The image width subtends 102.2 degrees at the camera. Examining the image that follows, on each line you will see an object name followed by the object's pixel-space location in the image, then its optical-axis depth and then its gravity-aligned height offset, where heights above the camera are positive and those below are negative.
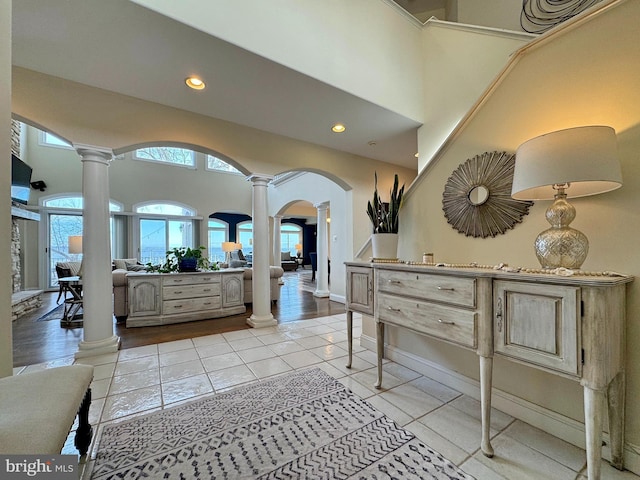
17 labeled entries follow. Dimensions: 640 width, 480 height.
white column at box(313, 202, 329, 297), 6.07 -0.66
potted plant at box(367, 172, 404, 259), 2.40 +0.13
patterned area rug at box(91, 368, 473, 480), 1.33 -1.20
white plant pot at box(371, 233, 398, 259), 2.39 -0.05
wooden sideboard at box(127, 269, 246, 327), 4.00 -0.92
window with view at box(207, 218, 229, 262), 10.64 +0.18
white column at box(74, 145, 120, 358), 2.74 -0.11
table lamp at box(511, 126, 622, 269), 1.20 +0.30
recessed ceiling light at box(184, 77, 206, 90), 2.53 +1.58
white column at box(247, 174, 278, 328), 3.79 -0.29
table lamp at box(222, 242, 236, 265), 6.58 -0.17
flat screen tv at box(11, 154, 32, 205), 4.44 +1.10
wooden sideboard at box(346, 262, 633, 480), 1.11 -0.45
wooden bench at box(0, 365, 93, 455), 0.85 -0.64
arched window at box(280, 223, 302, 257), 13.70 +0.13
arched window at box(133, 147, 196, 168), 8.38 +2.87
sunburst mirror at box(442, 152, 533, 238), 1.86 +0.31
